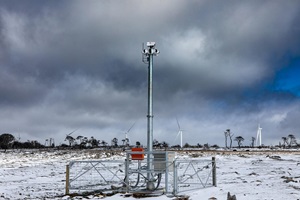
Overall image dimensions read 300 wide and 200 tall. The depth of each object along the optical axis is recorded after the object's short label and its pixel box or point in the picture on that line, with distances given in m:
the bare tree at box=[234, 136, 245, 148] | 116.36
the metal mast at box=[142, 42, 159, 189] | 20.94
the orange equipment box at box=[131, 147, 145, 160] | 20.17
